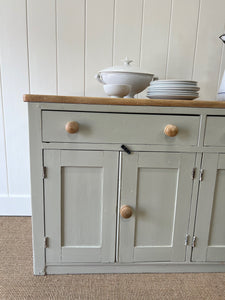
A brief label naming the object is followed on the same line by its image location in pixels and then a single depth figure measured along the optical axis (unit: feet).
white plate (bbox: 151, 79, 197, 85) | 3.09
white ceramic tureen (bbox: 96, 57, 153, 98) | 3.21
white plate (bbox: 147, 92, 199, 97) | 3.10
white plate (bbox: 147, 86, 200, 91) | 3.09
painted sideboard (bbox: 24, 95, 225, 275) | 2.80
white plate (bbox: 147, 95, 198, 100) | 3.11
